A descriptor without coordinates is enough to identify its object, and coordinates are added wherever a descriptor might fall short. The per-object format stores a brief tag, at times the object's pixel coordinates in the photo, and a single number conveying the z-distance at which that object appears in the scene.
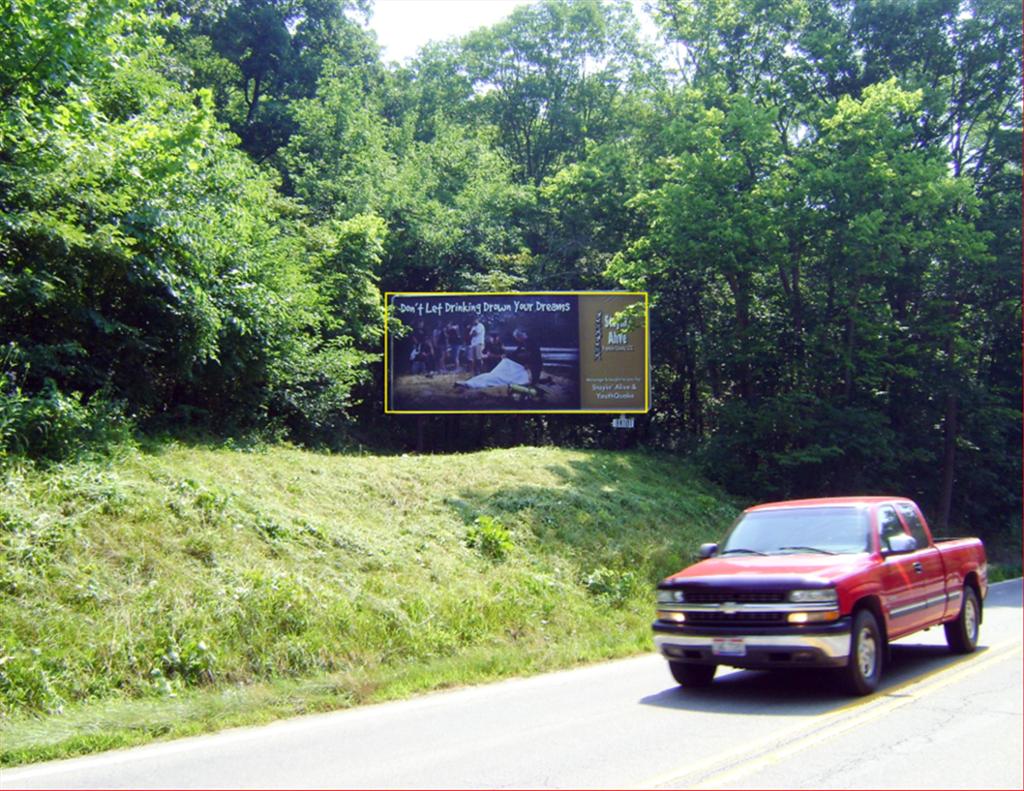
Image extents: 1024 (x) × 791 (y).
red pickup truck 9.09
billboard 26.59
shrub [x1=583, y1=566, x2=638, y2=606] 16.20
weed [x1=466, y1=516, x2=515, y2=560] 16.05
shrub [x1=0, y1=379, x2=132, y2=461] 12.61
